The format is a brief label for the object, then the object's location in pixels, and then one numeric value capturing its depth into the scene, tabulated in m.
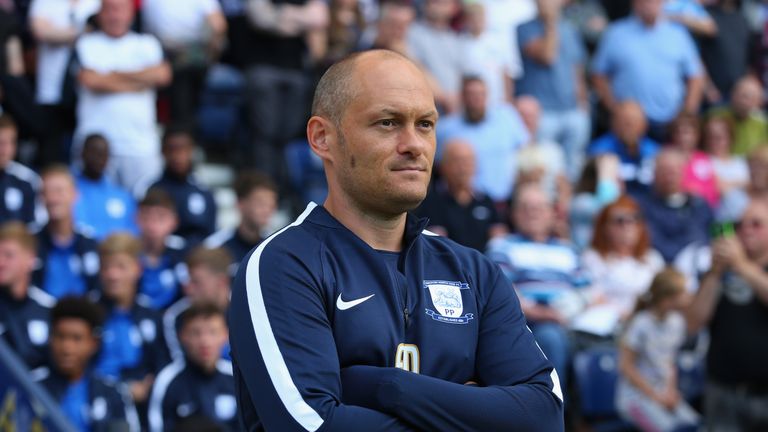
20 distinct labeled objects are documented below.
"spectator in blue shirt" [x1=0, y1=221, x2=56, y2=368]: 15.24
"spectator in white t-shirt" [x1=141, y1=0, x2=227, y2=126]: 21.08
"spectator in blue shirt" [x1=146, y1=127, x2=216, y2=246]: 19.12
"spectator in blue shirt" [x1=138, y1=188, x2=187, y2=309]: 17.55
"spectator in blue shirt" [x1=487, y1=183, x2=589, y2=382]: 17.59
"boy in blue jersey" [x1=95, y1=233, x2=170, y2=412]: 15.98
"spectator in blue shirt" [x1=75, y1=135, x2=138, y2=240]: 18.57
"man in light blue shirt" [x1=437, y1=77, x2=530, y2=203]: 21.59
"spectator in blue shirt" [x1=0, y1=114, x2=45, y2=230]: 17.81
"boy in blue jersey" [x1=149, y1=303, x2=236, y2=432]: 14.92
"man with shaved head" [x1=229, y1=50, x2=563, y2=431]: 5.77
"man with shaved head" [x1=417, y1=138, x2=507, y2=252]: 18.84
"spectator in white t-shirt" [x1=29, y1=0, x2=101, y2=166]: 19.84
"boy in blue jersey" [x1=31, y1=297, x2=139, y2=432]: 14.32
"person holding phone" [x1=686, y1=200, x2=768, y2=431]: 15.92
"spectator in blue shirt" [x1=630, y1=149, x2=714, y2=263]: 21.14
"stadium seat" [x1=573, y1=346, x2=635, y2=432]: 18.03
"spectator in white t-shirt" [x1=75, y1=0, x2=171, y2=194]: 19.44
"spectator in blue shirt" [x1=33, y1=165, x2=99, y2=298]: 17.11
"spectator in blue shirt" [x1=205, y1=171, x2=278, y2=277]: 18.19
